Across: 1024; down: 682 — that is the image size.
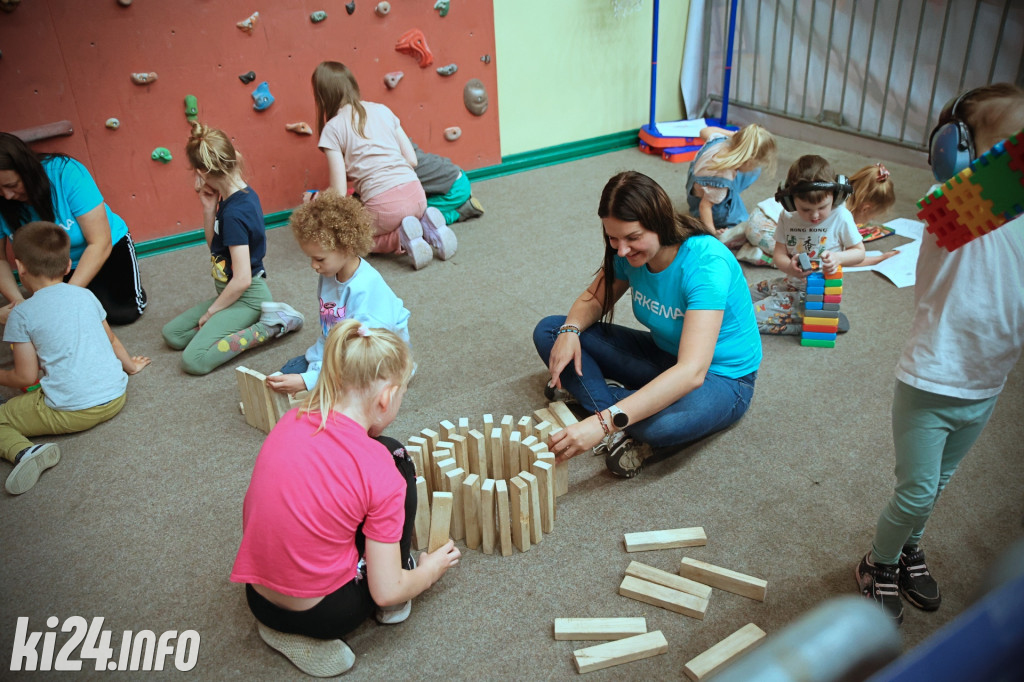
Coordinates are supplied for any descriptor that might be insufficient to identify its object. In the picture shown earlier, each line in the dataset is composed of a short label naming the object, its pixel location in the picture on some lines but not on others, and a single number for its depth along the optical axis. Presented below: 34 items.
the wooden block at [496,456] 2.29
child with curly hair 2.49
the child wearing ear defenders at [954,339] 1.43
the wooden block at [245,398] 2.75
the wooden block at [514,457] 2.25
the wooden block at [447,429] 2.28
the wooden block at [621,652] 1.79
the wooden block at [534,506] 2.09
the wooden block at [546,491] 2.14
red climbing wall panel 3.93
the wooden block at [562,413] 2.63
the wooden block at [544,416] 2.66
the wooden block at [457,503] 2.12
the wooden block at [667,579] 1.98
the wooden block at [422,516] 2.08
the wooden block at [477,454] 2.26
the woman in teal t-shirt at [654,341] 2.25
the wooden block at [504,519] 2.05
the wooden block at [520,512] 2.07
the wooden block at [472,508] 2.09
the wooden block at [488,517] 2.08
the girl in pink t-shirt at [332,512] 1.64
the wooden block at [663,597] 1.93
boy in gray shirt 2.68
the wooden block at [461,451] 2.27
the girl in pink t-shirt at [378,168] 4.05
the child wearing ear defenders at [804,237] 2.86
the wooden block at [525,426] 2.34
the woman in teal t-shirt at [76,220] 3.16
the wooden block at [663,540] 2.14
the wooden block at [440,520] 2.03
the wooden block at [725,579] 1.96
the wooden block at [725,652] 1.74
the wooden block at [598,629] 1.87
